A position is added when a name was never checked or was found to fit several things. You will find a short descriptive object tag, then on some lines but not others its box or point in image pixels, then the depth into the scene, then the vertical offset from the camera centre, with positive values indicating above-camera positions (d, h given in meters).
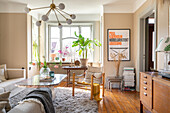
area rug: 3.22 -1.07
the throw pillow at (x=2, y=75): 4.21 -0.51
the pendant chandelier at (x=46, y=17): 3.34 +0.88
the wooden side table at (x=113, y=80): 4.84 -0.73
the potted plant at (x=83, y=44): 5.89 +0.46
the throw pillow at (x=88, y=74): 4.67 -0.55
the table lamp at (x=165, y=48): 2.42 +0.13
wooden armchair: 4.23 -0.60
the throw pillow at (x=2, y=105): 1.33 -0.42
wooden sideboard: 2.13 -0.57
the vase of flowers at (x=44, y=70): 3.78 -0.34
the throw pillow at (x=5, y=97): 1.53 -0.40
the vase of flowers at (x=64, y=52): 6.95 +0.14
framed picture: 5.38 +0.42
